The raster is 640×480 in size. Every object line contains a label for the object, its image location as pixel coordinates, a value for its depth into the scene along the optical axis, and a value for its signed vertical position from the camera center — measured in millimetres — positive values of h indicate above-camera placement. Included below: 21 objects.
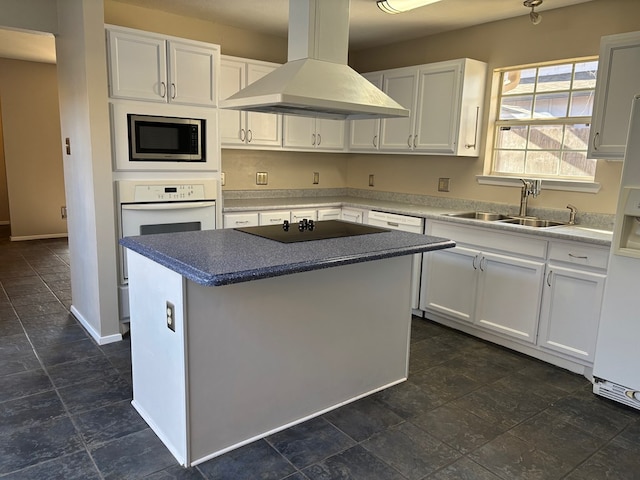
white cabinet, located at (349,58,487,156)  3855 +535
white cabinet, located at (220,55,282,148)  4023 +401
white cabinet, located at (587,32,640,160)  2762 +495
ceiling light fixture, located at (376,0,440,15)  3205 +1124
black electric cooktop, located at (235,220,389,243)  2477 -375
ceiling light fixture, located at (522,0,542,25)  3266 +1159
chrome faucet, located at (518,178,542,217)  3560 -139
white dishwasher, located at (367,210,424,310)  3838 -468
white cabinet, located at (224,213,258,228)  3922 -480
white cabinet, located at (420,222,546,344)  3156 -794
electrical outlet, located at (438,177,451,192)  4336 -137
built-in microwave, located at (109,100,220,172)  3215 +162
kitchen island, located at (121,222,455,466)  1973 -783
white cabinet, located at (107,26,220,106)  3156 +648
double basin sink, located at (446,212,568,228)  3510 -371
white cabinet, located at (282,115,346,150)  4484 +307
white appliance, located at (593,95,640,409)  2518 -665
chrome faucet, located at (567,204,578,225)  3416 -296
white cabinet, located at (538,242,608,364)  2840 -777
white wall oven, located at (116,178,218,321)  3307 -348
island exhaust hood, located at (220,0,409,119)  2234 +440
